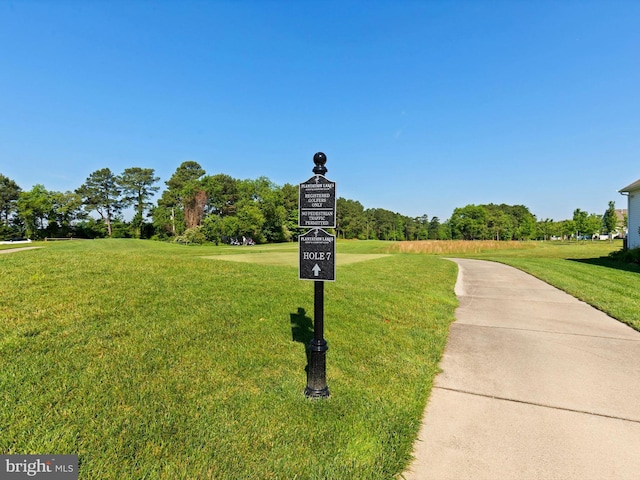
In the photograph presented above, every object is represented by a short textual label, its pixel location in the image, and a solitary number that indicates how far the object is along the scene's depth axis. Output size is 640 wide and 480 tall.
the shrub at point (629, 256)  16.64
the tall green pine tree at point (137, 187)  66.06
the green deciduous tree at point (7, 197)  55.56
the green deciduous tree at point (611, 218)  56.28
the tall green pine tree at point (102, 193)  62.48
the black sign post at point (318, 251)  3.25
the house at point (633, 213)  19.34
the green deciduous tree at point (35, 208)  50.22
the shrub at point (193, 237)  50.81
